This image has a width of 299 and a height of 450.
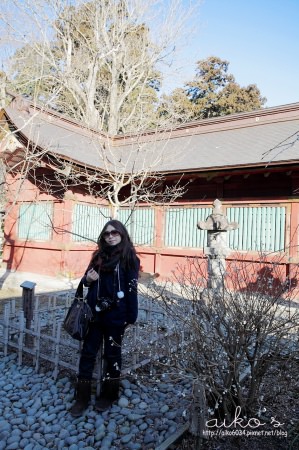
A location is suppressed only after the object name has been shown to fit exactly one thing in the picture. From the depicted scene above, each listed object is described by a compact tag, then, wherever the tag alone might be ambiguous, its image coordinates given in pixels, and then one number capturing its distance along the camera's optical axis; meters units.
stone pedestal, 6.28
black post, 4.18
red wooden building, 8.20
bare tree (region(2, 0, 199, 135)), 18.83
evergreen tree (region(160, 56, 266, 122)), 23.88
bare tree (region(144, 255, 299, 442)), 2.32
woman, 2.95
